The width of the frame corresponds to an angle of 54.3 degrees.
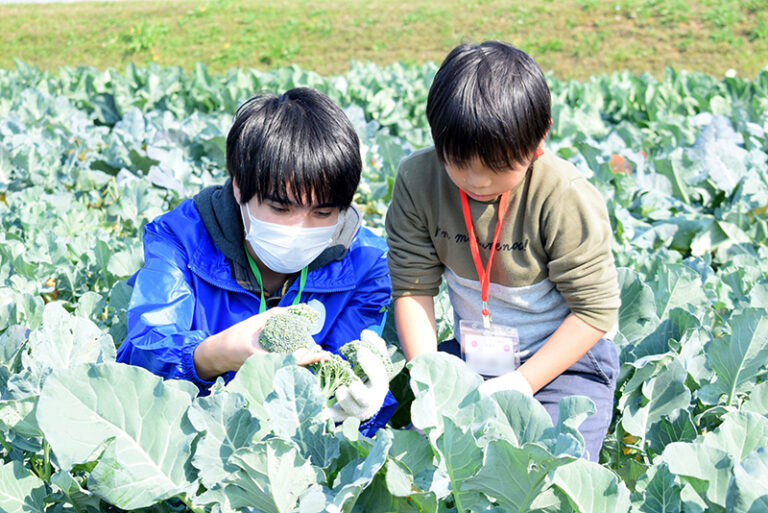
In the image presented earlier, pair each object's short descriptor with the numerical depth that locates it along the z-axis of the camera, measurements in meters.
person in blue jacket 2.06
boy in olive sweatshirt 1.75
